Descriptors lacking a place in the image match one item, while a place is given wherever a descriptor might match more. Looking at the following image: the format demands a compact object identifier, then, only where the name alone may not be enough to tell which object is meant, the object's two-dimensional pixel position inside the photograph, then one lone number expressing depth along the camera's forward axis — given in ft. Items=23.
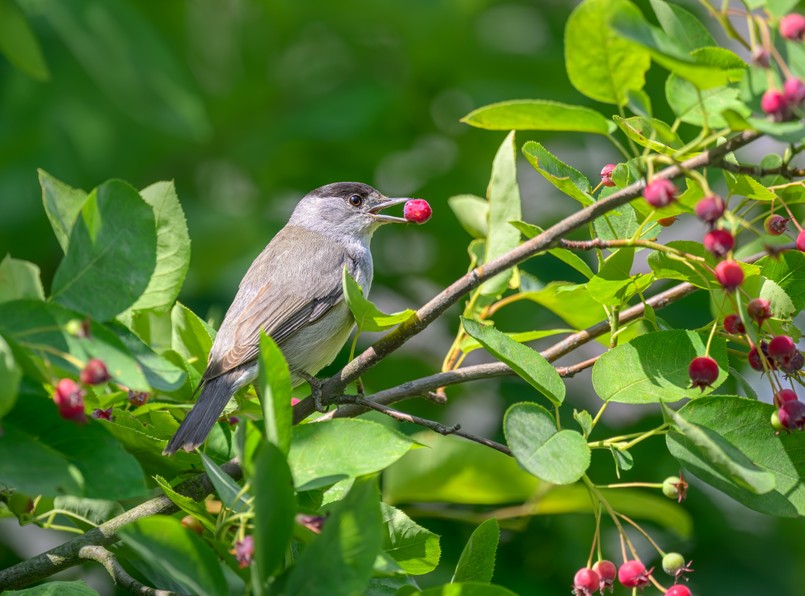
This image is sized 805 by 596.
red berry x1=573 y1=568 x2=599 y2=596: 17.80
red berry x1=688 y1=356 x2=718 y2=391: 17.77
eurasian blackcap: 18.62
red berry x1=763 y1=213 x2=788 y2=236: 17.83
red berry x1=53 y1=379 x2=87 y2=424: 17.61
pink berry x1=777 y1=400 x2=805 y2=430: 17.71
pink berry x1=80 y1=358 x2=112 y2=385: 17.59
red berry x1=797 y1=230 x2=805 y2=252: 17.81
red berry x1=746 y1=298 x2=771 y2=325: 17.79
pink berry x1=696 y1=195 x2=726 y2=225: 17.60
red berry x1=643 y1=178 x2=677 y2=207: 17.63
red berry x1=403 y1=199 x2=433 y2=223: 18.34
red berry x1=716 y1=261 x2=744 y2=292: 17.69
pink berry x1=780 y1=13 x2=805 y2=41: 17.57
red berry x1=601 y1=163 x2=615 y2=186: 17.95
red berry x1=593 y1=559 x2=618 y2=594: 17.82
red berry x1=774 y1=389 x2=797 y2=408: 17.74
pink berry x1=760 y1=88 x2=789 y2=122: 17.56
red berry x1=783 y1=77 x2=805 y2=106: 17.55
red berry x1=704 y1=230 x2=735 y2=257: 17.65
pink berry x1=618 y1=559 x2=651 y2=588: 17.81
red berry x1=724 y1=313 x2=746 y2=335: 17.83
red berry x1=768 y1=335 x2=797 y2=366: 17.77
